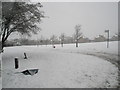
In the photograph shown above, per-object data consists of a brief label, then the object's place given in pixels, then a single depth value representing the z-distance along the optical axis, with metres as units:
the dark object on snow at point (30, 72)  8.88
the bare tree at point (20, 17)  11.70
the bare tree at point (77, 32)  37.75
